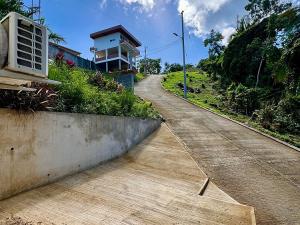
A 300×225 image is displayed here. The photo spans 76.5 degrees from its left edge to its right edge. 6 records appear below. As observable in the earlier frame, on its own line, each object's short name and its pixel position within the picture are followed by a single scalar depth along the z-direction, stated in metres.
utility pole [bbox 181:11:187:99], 17.24
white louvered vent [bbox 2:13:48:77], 2.14
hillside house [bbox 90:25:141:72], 22.96
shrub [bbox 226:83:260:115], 14.31
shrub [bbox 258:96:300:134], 9.82
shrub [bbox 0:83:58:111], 3.22
